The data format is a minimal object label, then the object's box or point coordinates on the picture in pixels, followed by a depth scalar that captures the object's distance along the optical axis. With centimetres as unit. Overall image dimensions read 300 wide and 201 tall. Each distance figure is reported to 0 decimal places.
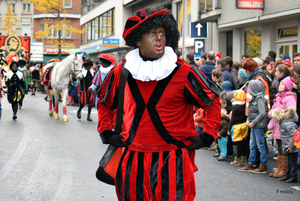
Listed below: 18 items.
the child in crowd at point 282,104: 639
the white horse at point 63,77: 1365
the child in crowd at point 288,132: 615
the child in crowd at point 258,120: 665
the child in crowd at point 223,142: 780
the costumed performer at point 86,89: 1330
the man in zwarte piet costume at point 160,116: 288
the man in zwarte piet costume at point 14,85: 1355
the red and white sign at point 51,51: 5959
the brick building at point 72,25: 6059
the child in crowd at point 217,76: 830
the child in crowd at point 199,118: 829
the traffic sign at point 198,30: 1833
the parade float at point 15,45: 3184
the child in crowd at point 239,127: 721
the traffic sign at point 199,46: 1714
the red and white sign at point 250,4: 1449
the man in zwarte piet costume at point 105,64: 1018
